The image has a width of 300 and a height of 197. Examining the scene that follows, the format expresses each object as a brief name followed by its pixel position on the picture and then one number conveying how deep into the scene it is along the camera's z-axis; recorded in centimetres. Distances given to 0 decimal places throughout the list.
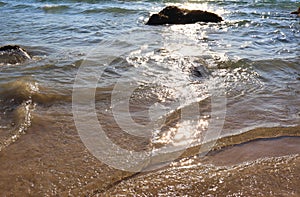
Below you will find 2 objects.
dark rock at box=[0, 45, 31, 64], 532
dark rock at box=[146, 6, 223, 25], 916
